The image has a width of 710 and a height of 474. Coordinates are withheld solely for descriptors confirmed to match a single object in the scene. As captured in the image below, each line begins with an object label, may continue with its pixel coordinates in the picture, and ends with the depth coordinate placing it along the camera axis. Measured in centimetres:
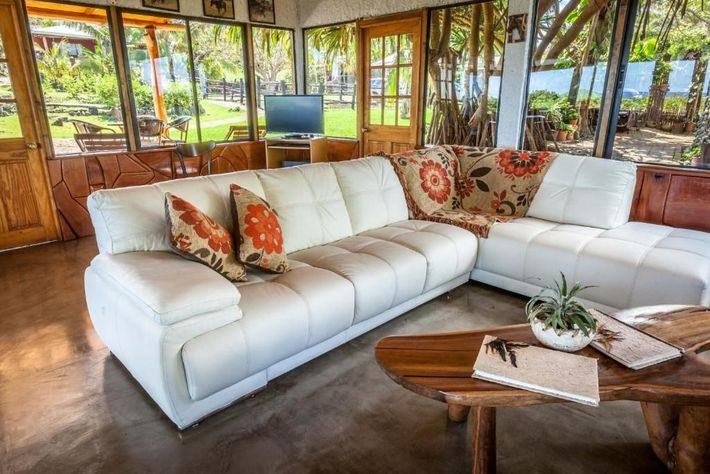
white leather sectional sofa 165
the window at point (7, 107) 370
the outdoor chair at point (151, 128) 468
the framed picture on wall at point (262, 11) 525
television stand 528
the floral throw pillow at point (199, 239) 188
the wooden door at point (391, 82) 472
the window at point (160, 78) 452
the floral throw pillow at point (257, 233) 205
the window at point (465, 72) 425
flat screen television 532
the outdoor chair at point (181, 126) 498
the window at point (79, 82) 401
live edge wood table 122
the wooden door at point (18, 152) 370
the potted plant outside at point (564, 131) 398
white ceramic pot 137
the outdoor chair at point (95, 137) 433
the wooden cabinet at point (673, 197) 322
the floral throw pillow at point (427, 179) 324
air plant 136
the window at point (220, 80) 503
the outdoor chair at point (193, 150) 449
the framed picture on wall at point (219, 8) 488
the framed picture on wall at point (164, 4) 445
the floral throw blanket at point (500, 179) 324
